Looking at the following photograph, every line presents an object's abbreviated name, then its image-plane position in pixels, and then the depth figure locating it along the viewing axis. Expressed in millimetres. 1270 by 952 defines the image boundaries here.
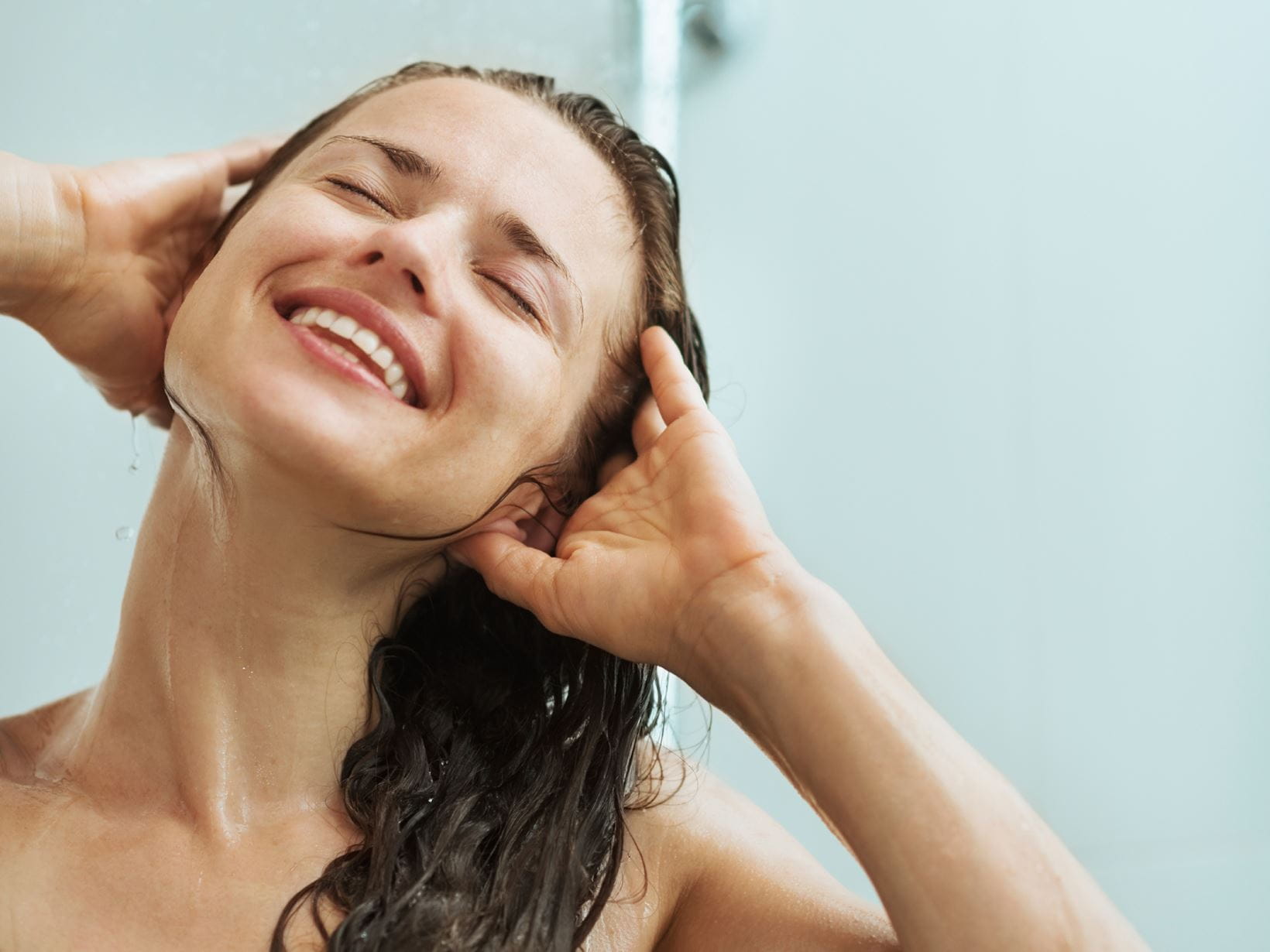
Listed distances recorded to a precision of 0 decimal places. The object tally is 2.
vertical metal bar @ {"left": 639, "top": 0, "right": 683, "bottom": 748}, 1859
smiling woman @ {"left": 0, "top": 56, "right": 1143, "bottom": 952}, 950
